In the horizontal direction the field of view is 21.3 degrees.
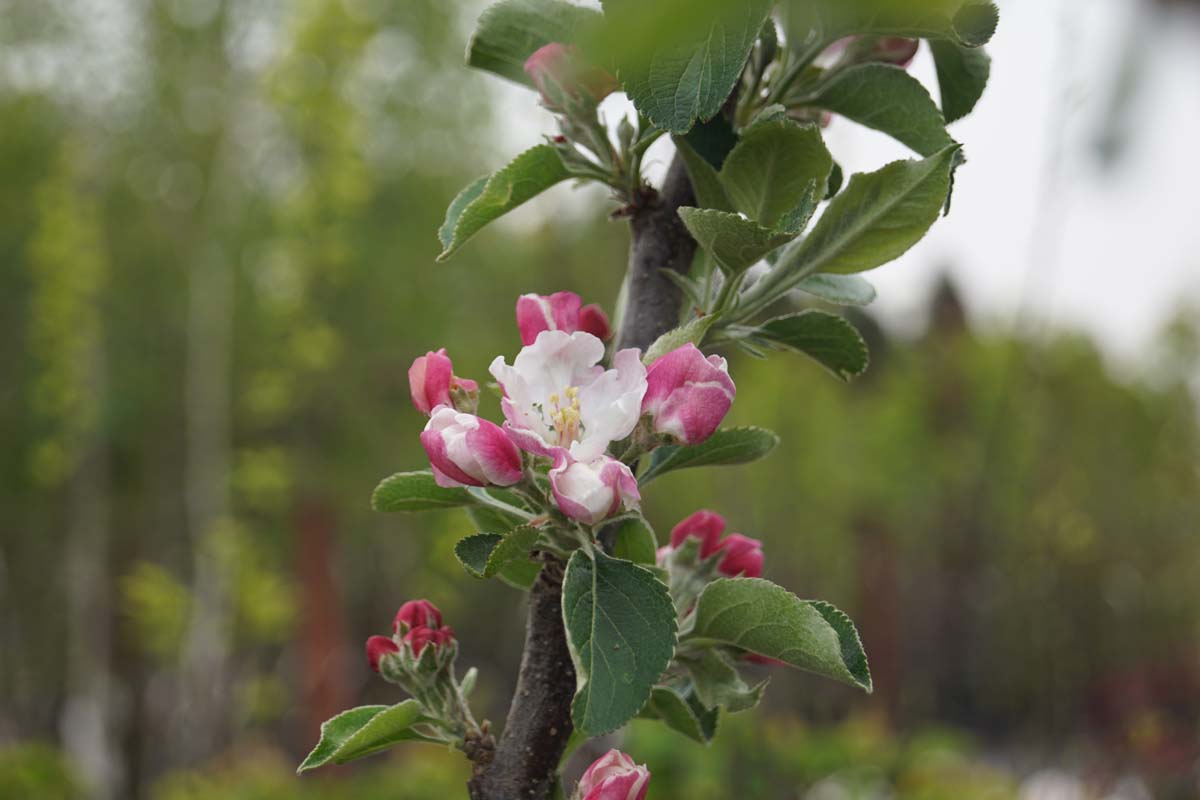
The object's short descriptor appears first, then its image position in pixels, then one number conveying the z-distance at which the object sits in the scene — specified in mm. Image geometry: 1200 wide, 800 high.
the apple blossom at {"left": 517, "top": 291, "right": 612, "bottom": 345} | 780
